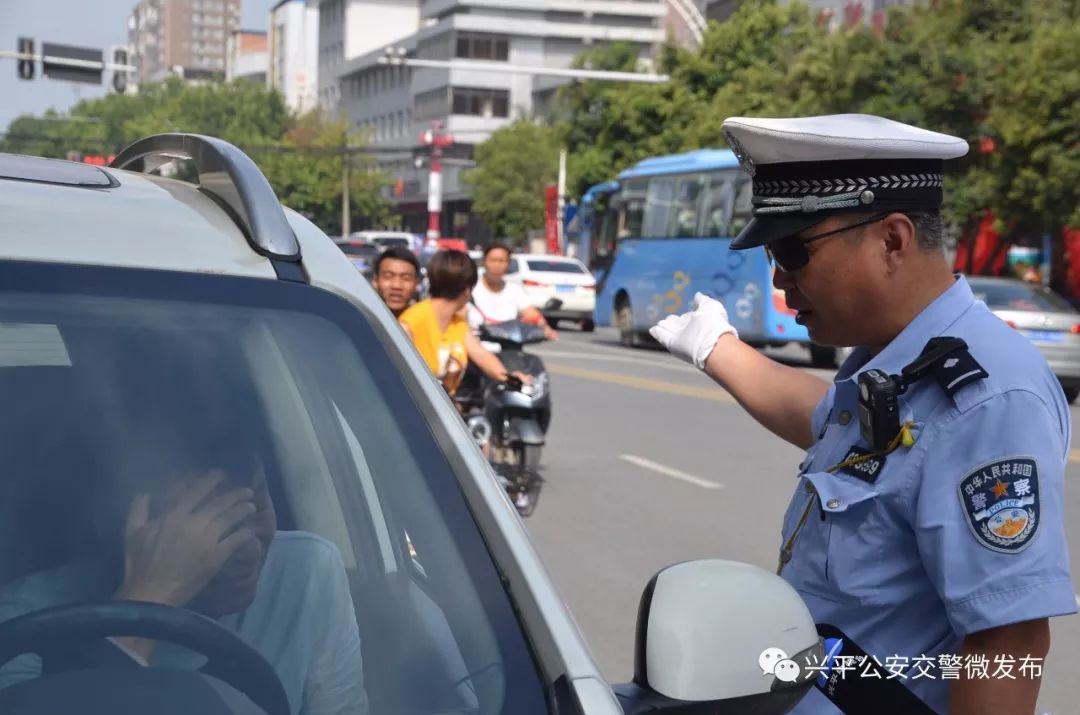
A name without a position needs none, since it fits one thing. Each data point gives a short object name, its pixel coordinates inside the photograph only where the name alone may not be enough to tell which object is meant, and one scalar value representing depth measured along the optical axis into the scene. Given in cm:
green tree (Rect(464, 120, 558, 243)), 7200
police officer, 217
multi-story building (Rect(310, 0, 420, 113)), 11769
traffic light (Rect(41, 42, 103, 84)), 3328
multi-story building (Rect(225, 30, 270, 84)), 16175
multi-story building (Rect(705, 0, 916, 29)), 4995
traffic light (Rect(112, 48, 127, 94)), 3566
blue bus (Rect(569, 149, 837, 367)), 2598
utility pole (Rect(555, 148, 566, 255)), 5531
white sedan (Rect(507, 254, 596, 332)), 3425
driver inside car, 195
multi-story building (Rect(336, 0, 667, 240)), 9519
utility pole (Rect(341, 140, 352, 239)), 8922
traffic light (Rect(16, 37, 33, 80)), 3362
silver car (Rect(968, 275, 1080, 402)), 1938
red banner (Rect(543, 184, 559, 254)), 5778
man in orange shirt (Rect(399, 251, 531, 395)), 853
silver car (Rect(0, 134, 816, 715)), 193
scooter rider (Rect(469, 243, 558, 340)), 1084
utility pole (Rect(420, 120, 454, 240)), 6241
